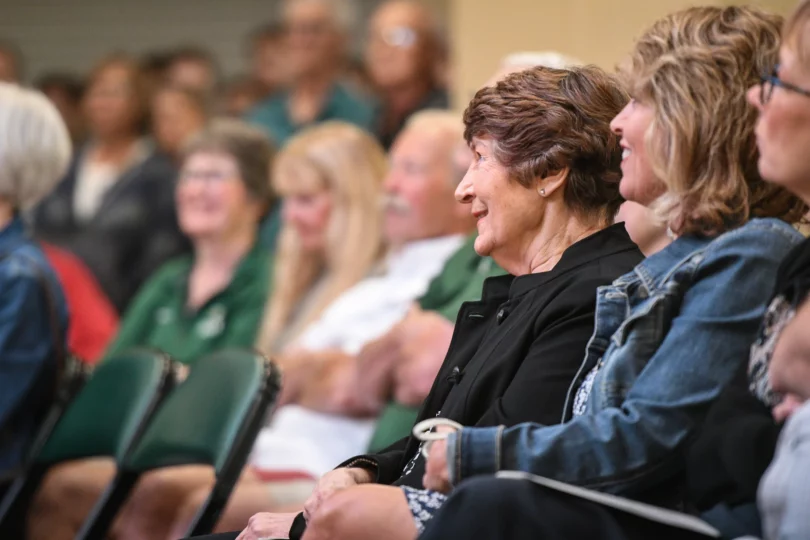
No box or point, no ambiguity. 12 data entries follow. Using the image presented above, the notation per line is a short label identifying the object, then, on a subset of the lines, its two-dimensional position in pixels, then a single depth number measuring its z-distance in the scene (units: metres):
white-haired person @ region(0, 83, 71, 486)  6.45
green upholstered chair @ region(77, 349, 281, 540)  5.24
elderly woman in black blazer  3.75
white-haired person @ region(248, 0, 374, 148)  11.59
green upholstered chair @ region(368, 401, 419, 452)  5.75
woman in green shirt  8.48
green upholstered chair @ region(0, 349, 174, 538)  6.13
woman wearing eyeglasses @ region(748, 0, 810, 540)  3.29
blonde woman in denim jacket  3.37
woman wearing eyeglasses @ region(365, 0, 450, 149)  11.00
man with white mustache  5.95
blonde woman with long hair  8.24
